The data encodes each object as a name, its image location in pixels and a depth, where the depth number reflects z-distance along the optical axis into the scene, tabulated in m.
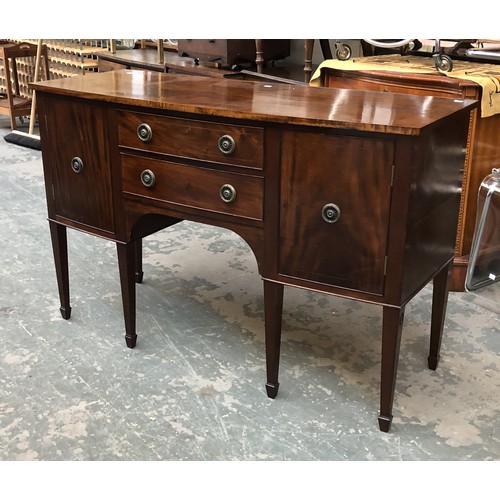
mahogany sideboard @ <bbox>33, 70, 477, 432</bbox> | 1.73
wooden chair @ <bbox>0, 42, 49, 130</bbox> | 5.34
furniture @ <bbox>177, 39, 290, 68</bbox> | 4.37
